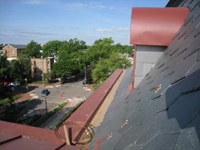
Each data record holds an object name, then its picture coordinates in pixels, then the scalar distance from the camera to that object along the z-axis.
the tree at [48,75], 35.32
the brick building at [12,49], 52.44
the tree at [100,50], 37.78
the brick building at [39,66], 38.06
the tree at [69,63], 36.53
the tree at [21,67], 34.19
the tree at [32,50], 52.72
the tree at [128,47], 64.54
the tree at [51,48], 64.56
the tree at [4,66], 29.68
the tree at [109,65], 29.98
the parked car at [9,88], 29.78
